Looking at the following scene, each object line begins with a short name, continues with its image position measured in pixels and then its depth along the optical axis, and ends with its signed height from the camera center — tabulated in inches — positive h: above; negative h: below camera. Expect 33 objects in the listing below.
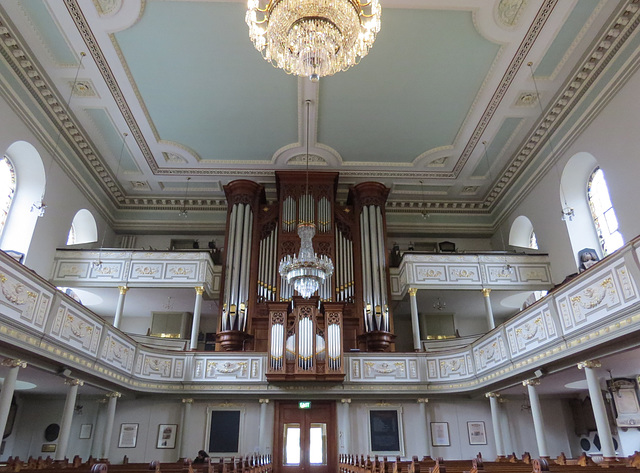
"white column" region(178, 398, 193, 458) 506.3 +25.4
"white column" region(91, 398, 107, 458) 489.7 +24.0
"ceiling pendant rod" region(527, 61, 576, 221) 480.7 +273.6
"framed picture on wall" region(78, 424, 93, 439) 530.3 +22.6
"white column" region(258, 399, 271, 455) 508.1 +20.6
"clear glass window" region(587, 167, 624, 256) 478.6 +226.6
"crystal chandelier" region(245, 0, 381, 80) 263.7 +216.4
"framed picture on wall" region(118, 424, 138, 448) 517.3 +17.1
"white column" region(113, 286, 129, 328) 547.1 +159.8
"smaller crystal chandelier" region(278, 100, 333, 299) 408.2 +142.8
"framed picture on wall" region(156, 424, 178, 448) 518.3 +18.0
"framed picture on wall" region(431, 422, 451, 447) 522.3 +18.4
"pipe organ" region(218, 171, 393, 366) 516.1 +197.8
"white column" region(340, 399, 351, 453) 513.0 +25.4
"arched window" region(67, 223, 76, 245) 625.0 +259.8
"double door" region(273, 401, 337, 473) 512.7 +14.8
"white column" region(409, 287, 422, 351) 561.3 +150.7
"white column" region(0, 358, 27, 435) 307.4 +39.4
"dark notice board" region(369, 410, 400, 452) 518.6 +21.5
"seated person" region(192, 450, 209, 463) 427.0 -3.3
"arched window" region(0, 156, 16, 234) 491.2 +253.8
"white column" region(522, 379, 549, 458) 390.9 +29.3
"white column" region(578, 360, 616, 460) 318.3 +27.2
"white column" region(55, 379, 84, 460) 379.1 +26.9
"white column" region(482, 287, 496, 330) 568.4 +161.5
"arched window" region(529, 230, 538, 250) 640.1 +260.9
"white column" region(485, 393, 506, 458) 469.2 +27.9
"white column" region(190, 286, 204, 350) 558.3 +146.4
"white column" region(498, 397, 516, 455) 509.7 +24.6
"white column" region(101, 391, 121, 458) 457.1 +27.7
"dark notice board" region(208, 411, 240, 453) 516.3 +21.9
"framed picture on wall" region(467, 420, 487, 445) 525.7 +19.4
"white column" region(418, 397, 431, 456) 514.0 +26.1
